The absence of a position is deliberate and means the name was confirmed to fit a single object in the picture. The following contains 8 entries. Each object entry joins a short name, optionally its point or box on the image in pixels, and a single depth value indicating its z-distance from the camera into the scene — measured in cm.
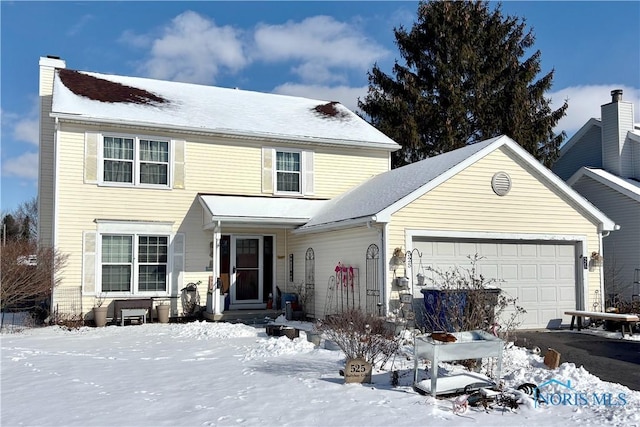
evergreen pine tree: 2917
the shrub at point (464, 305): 900
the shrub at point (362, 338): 833
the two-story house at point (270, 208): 1406
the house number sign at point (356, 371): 783
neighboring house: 1894
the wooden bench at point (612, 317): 1336
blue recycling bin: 912
